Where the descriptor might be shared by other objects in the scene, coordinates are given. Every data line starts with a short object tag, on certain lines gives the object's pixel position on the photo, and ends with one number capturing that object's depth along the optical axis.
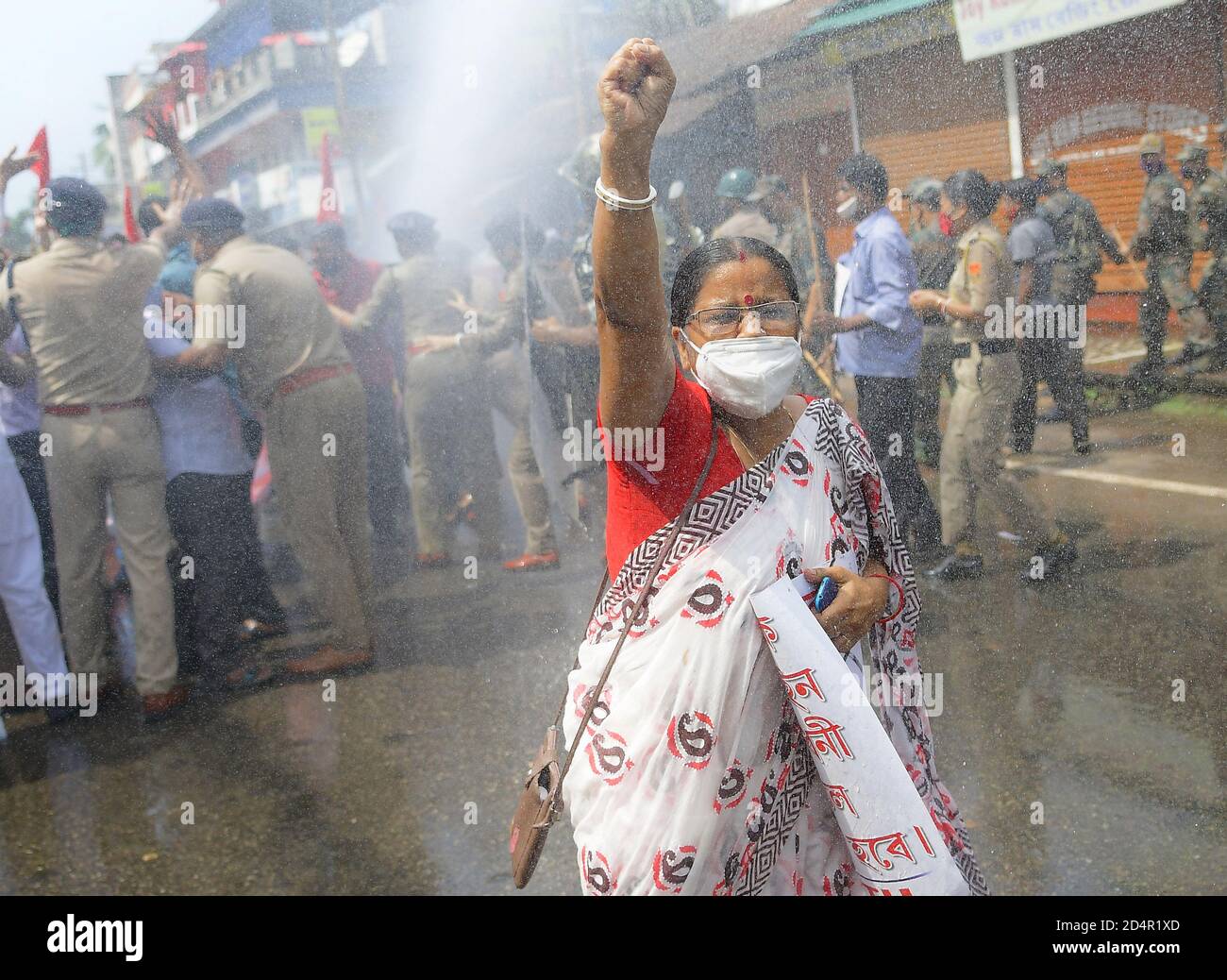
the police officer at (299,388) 4.40
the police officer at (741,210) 5.27
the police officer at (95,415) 4.18
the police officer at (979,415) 4.81
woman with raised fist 1.82
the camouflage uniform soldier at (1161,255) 5.74
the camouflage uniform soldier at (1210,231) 5.58
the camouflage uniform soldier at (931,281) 5.16
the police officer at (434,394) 5.40
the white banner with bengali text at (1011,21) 4.92
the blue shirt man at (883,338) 5.00
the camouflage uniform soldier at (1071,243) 5.23
